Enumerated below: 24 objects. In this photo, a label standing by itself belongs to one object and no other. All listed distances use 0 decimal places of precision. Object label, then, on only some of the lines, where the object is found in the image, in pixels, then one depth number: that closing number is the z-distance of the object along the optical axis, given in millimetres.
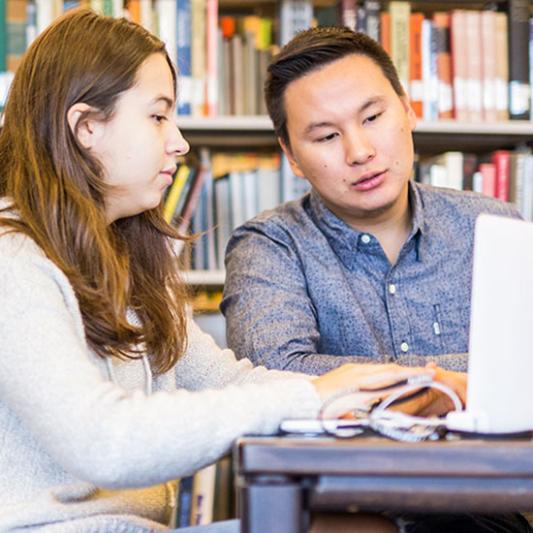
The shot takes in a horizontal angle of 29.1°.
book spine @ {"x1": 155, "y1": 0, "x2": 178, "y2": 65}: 2363
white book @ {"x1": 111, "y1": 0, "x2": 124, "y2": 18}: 2369
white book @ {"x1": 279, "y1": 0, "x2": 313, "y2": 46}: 2404
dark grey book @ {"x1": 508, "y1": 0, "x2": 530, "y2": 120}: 2432
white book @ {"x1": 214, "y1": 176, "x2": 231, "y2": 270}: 2414
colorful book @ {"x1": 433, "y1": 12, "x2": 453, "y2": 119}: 2428
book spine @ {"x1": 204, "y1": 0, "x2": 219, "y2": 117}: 2367
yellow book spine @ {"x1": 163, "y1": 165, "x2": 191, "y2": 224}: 2387
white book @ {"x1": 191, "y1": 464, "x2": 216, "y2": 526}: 2344
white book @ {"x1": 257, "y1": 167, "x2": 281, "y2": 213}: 2438
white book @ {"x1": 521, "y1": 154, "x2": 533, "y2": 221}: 2432
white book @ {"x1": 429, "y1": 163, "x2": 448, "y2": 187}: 2443
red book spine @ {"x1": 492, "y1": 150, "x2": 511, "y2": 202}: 2441
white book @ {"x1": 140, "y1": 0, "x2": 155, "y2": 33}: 2369
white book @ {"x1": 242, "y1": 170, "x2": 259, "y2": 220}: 2438
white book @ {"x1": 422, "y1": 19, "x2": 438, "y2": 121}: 2414
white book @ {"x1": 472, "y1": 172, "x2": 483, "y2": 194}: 2443
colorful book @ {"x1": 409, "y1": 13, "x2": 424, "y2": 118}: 2410
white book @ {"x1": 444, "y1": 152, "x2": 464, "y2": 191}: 2439
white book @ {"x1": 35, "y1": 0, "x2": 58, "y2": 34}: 2338
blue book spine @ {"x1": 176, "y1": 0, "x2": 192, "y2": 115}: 2350
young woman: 997
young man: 1756
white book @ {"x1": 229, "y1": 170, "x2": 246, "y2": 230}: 2430
